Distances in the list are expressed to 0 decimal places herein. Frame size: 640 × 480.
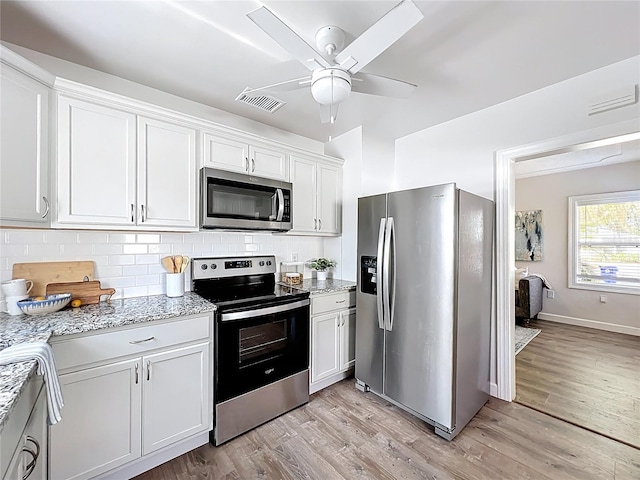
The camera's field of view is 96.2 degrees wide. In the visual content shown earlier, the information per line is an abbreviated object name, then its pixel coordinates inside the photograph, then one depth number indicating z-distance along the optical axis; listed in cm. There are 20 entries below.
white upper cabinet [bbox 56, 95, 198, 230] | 171
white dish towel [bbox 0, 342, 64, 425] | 108
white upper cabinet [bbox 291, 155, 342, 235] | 281
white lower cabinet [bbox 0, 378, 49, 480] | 87
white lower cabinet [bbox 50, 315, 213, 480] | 147
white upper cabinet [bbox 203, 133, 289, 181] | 226
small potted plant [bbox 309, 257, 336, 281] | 310
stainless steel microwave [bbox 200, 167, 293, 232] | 218
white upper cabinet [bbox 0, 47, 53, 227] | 140
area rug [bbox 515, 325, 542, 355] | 376
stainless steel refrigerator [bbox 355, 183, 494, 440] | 199
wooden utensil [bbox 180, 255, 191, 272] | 222
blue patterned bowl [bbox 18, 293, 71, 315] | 160
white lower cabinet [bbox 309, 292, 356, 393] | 252
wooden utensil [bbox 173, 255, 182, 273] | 219
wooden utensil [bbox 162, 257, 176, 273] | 216
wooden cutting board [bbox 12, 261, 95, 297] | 176
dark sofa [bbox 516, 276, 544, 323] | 455
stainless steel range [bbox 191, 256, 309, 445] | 195
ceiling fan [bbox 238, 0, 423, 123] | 118
